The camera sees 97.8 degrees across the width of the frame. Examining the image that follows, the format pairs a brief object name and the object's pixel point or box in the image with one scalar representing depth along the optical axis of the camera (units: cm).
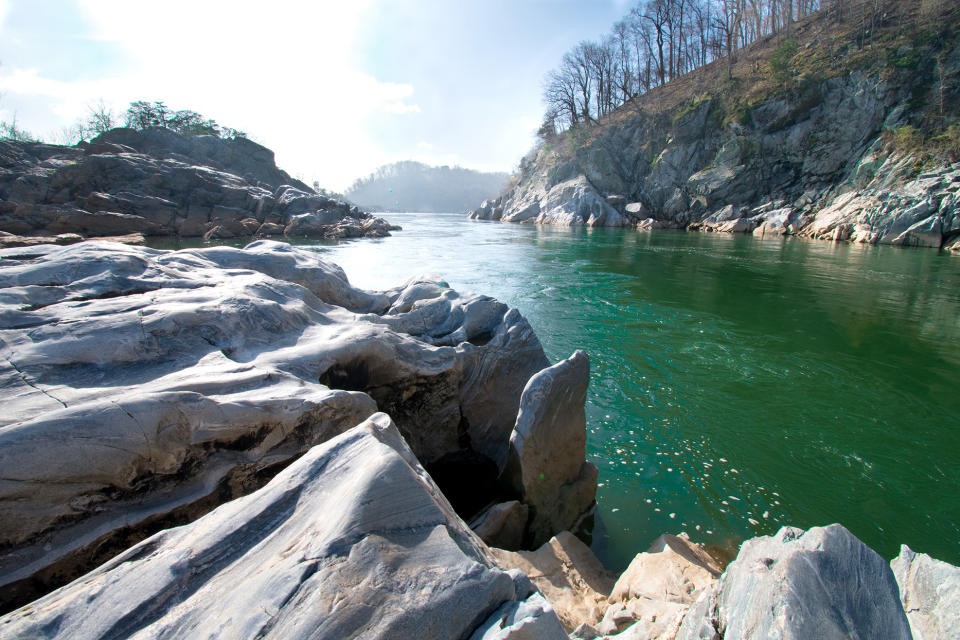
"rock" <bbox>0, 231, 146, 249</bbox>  1505
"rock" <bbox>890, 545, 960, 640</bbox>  186
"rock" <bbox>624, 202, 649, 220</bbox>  4156
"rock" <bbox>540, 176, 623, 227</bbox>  4281
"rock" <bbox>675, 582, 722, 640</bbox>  181
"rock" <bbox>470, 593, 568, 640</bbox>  158
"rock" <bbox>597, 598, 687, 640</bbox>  221
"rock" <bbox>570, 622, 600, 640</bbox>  246
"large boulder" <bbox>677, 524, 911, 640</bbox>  161
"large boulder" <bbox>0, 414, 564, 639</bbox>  152
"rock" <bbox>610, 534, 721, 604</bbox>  292
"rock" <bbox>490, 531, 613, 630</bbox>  292
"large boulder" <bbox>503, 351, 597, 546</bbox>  403
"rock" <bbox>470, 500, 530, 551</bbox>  366
